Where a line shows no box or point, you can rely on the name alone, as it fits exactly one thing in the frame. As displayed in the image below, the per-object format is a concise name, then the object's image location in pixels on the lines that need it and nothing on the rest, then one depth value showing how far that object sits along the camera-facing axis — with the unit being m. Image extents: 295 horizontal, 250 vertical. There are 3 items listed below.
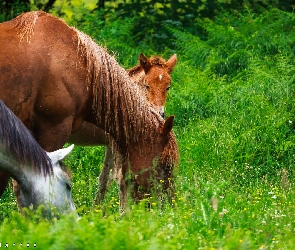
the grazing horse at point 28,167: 11.50
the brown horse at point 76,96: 13.56
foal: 16.44
